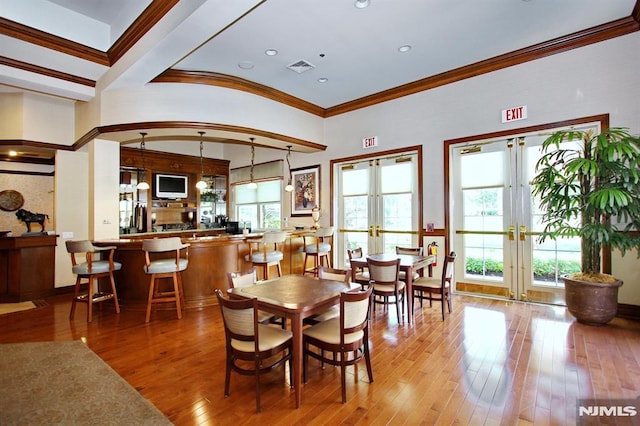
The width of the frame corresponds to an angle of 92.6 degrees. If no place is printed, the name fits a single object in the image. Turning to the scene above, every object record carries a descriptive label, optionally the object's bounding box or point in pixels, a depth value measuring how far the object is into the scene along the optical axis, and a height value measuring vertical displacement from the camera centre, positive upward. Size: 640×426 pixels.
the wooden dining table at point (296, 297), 2.22 -0.67
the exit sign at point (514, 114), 4.59 +1.52
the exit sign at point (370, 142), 6.16 +1.49
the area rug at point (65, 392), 2.14 -1.40
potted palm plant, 3.38 +0.07
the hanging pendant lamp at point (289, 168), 6.80 +1.03
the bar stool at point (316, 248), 5.77 -0.62
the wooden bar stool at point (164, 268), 4.04 -0.68
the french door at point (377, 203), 5.82 +0.24
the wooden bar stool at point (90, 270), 4.09 -0.71
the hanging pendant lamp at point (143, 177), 7.49 +1.00
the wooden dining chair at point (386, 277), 3.77 -0.78
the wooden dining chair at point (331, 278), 2.79 -0.67
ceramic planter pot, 3.55 -1.04
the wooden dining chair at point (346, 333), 2.28 -0.94
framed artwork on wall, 7.12 +0.61
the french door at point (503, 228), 4.55 -0.23
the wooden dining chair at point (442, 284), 3.93 -0.94
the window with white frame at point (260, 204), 8.16 +0.33
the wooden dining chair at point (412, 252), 4.59 -0.60
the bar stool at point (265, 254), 4.86 -0.63
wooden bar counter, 4.56 -0.81
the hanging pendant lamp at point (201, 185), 6.17 +0.64
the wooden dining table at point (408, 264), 3.85 -0.67
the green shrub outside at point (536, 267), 4.41 -0.84
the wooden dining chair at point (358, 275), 4.15 -0.87
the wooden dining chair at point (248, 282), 2.84 -0.66
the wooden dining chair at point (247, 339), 2.17 -0.94
